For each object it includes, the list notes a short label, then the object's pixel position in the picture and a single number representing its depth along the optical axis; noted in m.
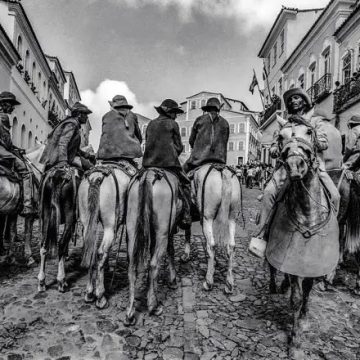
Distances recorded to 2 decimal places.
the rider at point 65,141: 5.49
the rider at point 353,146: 6.15
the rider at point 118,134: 5.27
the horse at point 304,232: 3.50
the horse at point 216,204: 5.45
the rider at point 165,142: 4.89
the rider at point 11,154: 6.17
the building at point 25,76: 19.61
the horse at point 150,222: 4.28
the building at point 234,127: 60.19
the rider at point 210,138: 5.84
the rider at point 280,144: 3.75
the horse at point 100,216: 4.66
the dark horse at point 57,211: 5.23
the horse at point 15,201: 5.76
